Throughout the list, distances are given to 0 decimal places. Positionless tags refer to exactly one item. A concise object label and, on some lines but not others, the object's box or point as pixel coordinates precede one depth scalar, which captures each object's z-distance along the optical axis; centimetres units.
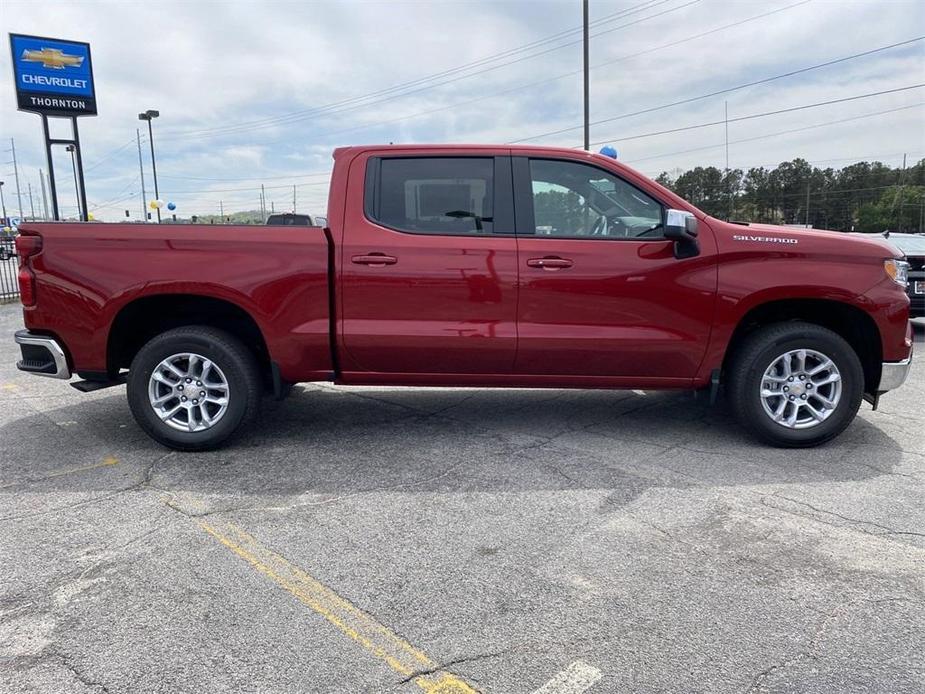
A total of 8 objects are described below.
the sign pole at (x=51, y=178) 1628
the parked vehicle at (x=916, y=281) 864
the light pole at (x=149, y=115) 3770
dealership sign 1575
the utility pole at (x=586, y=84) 1939
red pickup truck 429
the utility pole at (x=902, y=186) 7101
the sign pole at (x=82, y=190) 1688
